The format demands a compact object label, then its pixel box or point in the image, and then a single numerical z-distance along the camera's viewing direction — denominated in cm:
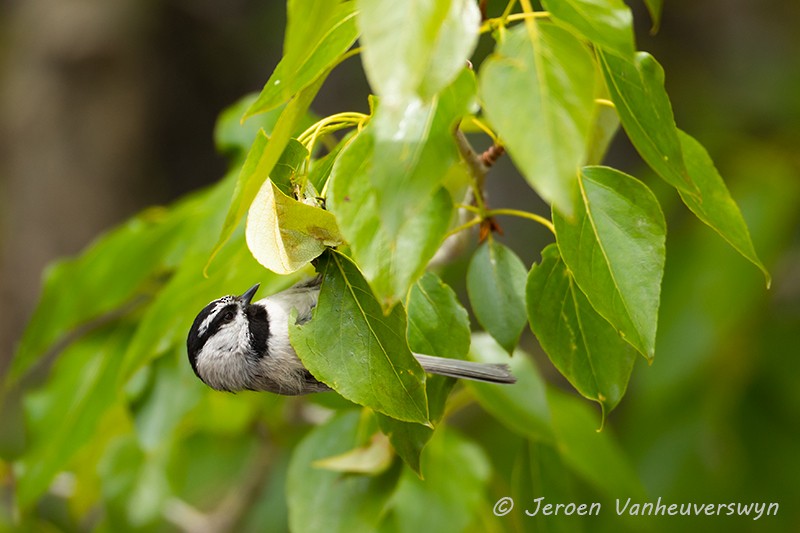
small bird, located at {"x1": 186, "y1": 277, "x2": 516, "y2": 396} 327
